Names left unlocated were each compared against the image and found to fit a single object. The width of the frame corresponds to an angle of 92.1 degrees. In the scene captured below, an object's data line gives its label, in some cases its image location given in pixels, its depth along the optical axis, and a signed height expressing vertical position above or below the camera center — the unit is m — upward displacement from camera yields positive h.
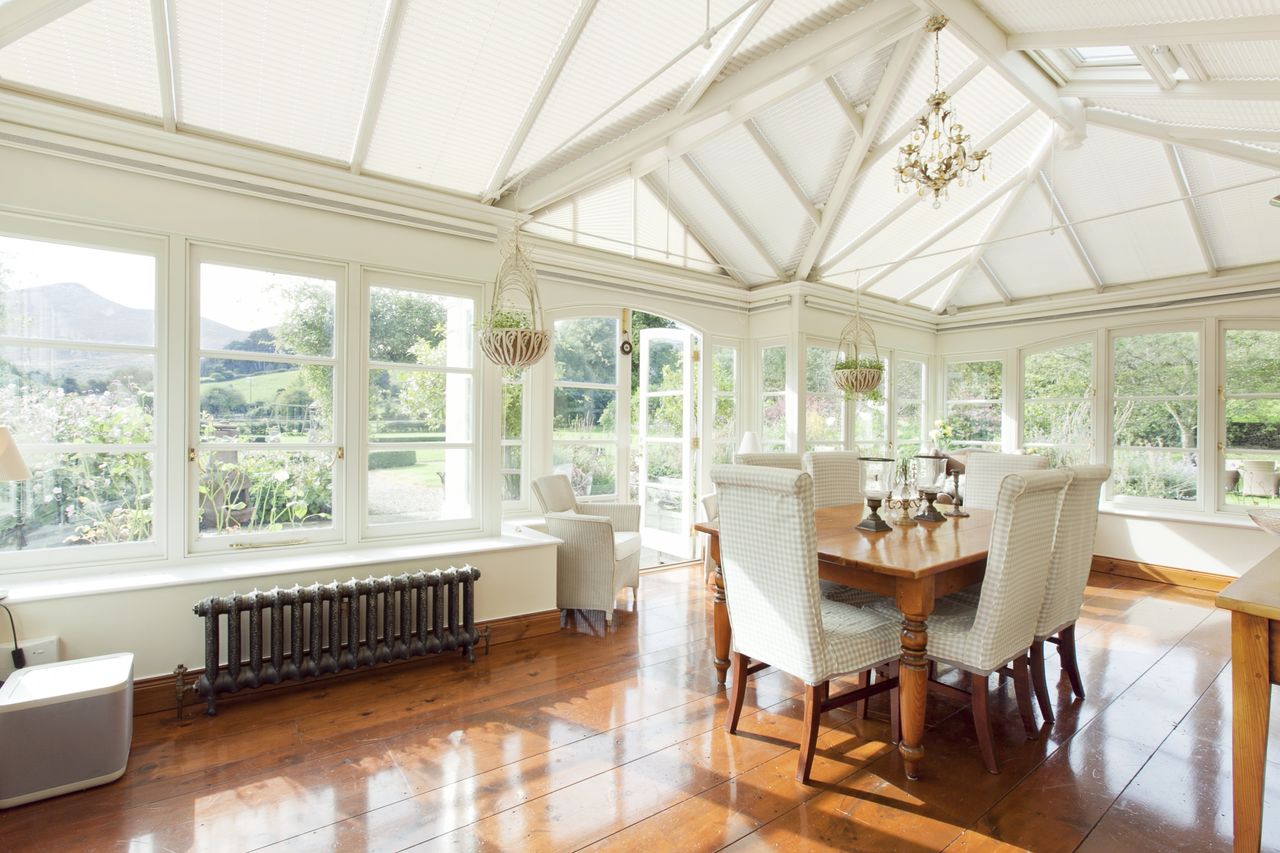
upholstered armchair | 3.91 -0.89
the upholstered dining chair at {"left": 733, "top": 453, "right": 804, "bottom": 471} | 4.13 -0.26
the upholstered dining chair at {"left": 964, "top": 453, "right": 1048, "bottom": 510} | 4.07 -0.35
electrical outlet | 2.49 -0.94
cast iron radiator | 2.77 -1.00
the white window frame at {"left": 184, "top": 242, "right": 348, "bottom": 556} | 3.06 +0.11
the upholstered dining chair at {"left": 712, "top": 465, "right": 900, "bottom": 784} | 2.23 -0.69
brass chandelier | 2.82 +1.23
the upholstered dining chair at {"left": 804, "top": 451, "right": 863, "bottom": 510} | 4.09 -0.37
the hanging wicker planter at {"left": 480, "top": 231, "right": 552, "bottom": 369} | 3.36 +0.46
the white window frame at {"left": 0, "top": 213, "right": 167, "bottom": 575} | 2.74 +0.14
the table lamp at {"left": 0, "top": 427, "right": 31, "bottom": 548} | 2.33 -0.14
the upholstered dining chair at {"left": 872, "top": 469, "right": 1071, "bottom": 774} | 2.28 -0.66
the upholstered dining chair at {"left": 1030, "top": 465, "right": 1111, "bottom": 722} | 2.65 -0.63
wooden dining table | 2.33 -0.61
